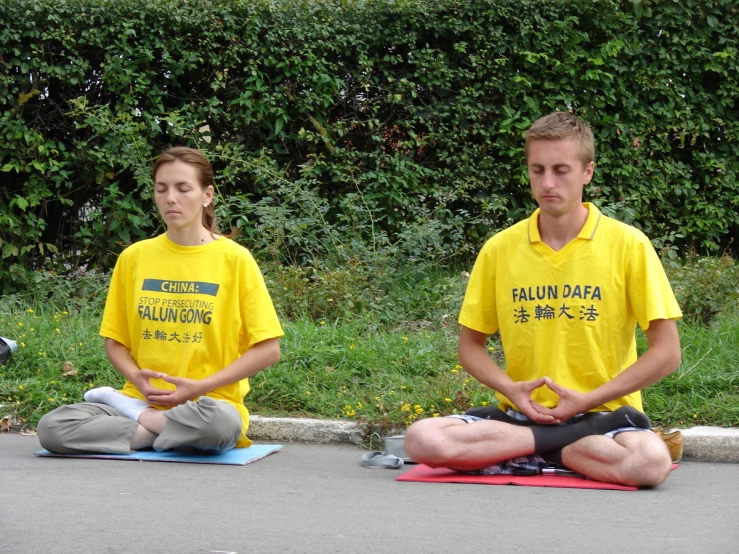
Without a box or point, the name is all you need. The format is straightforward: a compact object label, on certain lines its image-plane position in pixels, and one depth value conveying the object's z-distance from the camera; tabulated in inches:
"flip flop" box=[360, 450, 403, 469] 214.8
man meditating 190.5
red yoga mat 189.9
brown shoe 212.2
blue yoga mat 214.5
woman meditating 214.8
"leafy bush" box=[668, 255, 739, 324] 298.7
